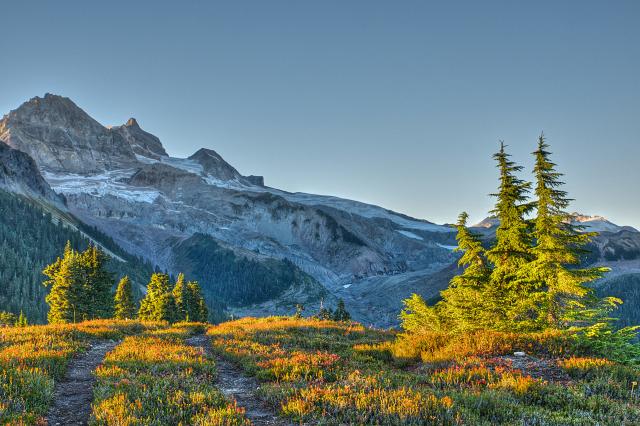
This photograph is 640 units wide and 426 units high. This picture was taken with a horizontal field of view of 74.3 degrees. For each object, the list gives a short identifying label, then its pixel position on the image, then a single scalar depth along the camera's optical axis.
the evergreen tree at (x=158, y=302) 54.78
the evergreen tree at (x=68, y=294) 44.19
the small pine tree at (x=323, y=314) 65.56
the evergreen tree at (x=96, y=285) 46.59
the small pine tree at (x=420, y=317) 25.41
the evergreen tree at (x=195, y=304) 64.31
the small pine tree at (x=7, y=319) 79.74
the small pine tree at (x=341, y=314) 72.69
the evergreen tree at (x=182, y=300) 60.38
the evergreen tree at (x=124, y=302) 56.81
